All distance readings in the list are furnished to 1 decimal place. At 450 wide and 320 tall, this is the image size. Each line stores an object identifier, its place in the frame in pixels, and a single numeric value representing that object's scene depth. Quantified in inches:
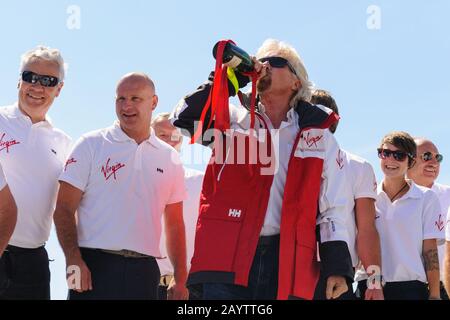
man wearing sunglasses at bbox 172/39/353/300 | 371.6
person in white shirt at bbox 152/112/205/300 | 532.4
